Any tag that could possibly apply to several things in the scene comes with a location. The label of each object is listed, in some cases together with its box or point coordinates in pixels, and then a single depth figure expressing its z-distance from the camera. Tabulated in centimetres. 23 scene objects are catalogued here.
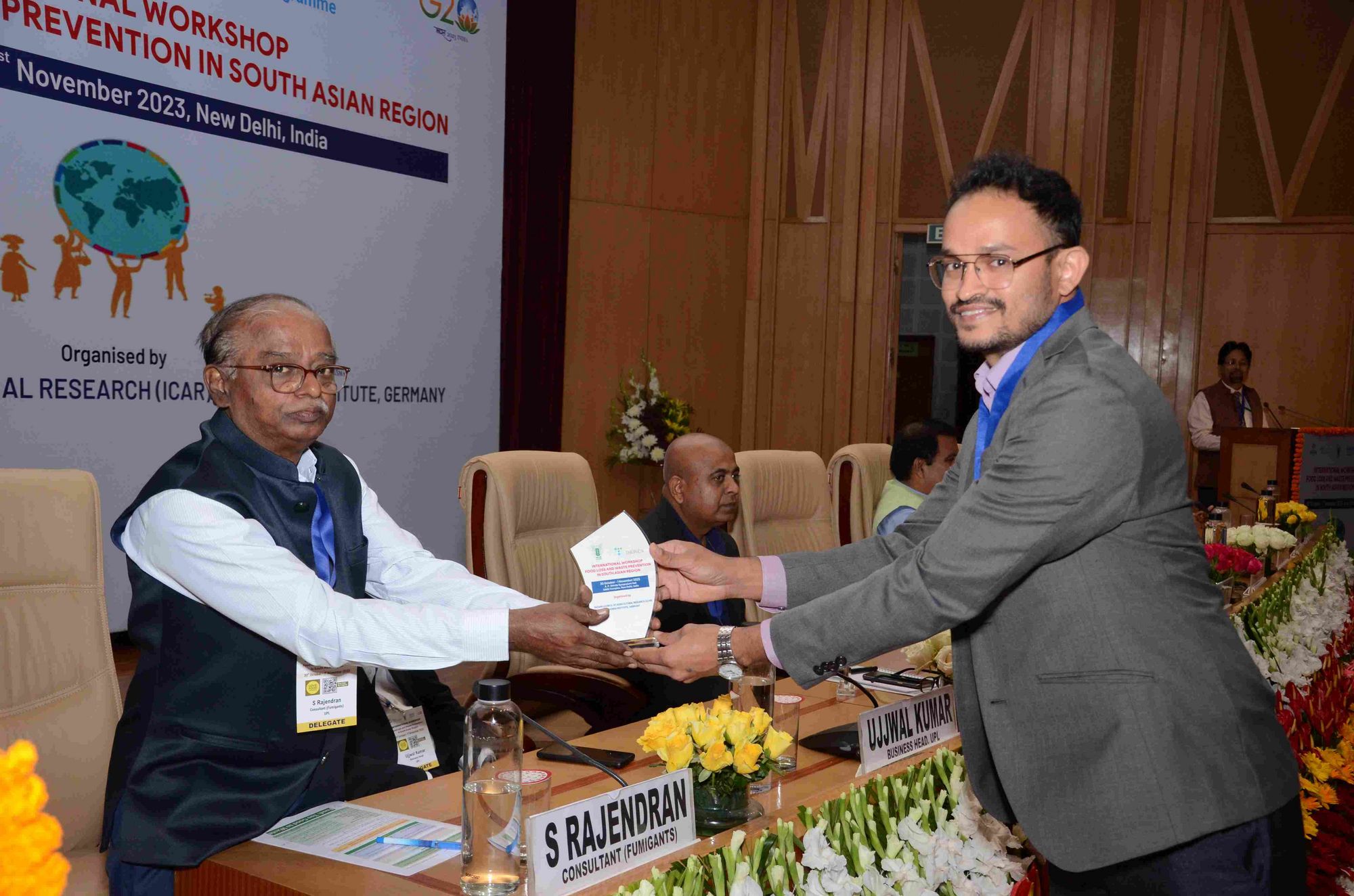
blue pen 156
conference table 144
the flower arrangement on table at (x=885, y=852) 125
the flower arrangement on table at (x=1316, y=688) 205
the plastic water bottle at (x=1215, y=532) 429
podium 627
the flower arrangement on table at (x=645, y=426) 815
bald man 363
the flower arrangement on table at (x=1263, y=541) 419
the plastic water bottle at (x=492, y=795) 142
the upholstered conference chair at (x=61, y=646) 192
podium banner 612
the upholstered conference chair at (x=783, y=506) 424
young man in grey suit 136
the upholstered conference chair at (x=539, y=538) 305
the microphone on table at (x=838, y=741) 203
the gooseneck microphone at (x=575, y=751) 164
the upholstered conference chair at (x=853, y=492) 495
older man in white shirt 173
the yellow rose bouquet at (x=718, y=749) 153
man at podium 793
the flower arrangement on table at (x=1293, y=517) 493
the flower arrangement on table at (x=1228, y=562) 349
